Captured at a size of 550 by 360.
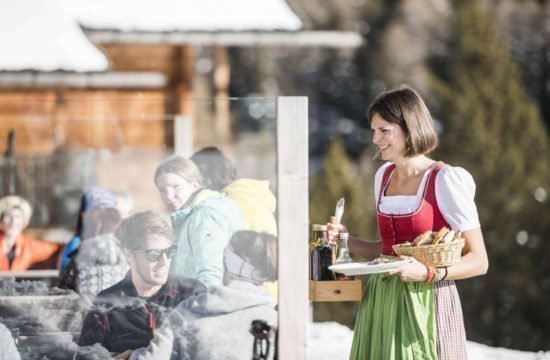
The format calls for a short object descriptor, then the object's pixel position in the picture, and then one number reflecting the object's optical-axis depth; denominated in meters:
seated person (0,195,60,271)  8.58
